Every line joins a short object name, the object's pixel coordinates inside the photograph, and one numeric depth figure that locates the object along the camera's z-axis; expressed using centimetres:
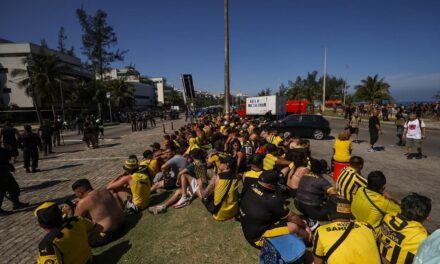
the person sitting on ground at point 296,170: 511
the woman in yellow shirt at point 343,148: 625
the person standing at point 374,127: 1048
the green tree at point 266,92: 7400
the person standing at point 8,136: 940
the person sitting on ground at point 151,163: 678
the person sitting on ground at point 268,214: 340
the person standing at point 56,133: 1594
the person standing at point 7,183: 580
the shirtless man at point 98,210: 403
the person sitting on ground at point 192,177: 577
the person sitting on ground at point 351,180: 402
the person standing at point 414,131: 919
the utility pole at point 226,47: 1689
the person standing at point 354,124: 1280
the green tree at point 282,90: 6624
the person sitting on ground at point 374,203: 349
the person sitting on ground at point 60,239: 289
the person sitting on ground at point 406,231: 250
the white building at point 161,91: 11475
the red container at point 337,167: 626
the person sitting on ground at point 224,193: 454
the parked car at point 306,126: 1512
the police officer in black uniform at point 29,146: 909
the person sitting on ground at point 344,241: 237
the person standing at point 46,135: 1270
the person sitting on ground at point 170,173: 665
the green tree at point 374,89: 4550
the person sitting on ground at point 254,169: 457
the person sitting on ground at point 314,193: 423
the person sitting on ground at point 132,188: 537
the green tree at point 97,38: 4541
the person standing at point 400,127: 1255
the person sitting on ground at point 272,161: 598
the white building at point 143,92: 7775
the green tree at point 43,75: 3170
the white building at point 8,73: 4306
